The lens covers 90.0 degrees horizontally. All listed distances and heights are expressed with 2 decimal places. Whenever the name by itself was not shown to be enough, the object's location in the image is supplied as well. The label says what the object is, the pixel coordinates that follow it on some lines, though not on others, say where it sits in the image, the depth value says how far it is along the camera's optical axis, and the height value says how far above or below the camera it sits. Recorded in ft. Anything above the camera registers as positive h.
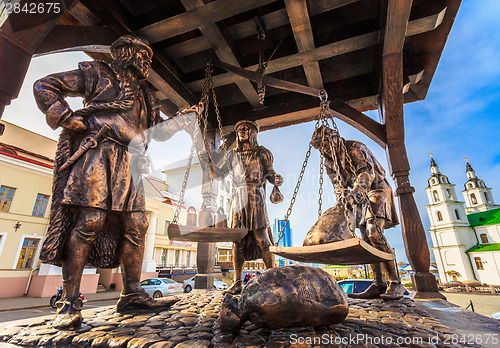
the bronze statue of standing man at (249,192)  11.73 +3.20
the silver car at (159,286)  42.67 -4.11
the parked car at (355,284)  22.84 -2.21
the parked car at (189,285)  51.70 -4.70
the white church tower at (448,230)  135.03 +15.59
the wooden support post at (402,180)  11.81 +4.06
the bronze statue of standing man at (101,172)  7.02 +2.64
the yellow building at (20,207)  39.99 +9.21
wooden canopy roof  11.12 +10.78
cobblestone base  4.85 -1.51
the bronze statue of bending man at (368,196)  10.21 +2.55
